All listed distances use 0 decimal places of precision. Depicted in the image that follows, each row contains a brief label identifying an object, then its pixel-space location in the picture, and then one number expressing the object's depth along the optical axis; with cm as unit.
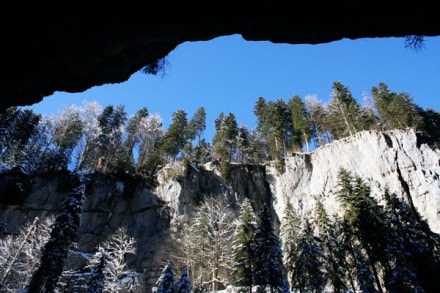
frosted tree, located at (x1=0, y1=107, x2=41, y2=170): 4744
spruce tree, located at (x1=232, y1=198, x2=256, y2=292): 2808
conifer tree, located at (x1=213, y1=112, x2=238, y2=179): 5082
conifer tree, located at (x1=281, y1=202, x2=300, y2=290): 3181
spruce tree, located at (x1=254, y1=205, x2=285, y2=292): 2669
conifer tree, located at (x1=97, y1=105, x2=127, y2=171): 5563
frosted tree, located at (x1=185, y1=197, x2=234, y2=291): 3294
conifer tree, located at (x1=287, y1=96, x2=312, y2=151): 5556
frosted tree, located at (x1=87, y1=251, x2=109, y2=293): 2238
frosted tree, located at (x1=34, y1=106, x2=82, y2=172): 5031
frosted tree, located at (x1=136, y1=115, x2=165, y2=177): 5378
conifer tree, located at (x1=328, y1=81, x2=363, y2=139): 5422
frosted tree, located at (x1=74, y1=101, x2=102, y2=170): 5053
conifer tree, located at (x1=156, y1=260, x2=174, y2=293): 2160
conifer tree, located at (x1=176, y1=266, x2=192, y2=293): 2148
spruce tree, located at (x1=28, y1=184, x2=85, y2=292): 1997
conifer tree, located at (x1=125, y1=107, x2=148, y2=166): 5825
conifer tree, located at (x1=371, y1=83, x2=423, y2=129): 5150
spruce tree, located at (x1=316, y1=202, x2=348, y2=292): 3089
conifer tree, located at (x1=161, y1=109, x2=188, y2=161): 5391
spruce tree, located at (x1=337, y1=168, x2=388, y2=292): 2809
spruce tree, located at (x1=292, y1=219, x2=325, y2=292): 2975
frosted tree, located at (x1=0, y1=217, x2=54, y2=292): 3021
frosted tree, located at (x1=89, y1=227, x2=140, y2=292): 2386
